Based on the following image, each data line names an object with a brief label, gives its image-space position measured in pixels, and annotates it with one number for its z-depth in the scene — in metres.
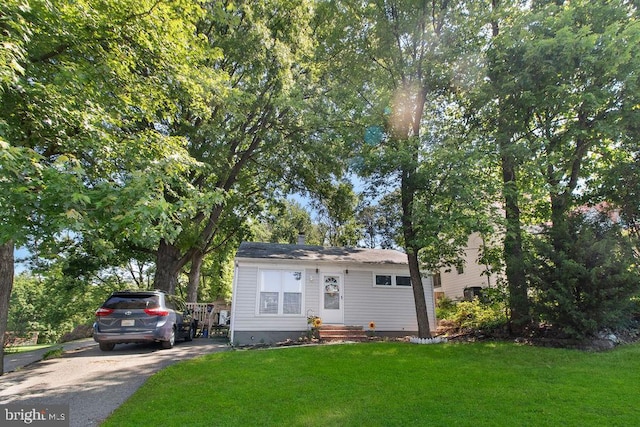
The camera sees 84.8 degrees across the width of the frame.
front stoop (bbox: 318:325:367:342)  11.62
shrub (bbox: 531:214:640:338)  8.46
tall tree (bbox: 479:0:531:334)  10.03
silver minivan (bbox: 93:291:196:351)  8.88
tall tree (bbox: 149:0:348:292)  12.89
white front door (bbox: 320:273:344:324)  12.73
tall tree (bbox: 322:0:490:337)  10.98
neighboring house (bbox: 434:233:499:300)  20.55
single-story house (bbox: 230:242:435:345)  11.88
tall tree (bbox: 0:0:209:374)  4.05
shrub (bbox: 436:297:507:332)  11.89
